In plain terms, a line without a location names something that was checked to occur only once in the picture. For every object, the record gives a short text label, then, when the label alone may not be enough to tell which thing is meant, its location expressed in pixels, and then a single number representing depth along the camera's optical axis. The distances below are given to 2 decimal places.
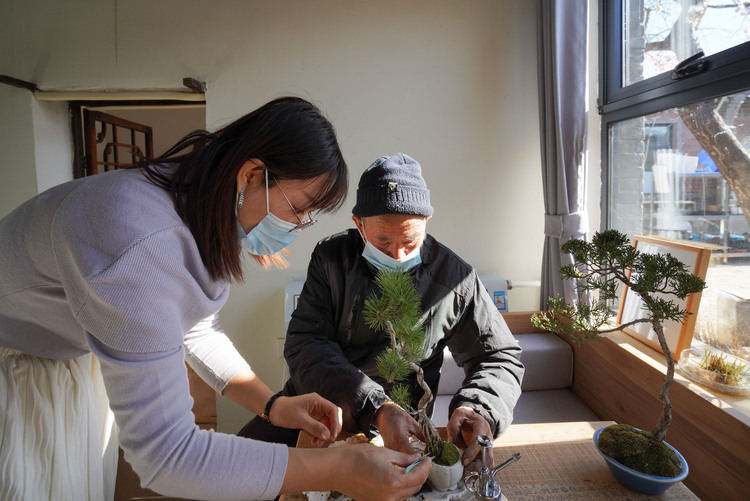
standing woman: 0.72
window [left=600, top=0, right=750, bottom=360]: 1.68
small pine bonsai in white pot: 0.98
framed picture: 1.56
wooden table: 0.98
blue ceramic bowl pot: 0.94
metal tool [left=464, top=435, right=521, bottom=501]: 0.85
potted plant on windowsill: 0.95
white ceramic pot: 0.94
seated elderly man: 1.33
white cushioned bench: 2.23
